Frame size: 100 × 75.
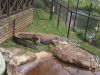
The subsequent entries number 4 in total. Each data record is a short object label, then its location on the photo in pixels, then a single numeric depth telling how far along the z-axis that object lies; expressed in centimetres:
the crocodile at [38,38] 788
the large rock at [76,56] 666
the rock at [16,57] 499
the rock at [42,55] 684
